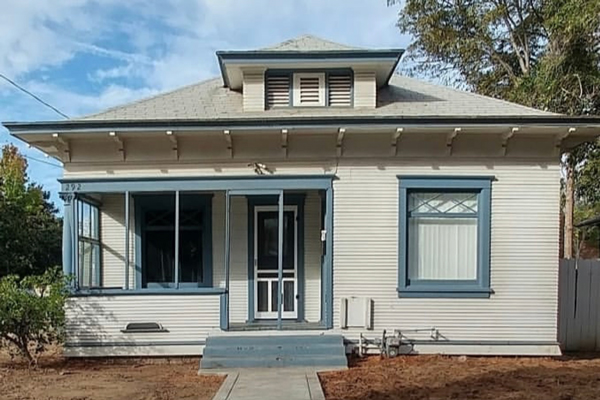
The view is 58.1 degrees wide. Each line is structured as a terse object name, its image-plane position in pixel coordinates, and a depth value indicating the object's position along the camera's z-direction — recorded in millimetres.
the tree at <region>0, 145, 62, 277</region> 16266
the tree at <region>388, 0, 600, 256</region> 14086
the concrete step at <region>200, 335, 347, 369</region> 7785
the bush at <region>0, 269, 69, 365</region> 7602
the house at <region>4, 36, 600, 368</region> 8508
